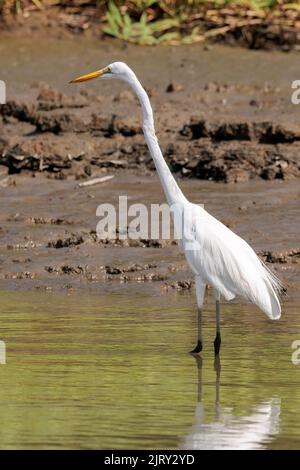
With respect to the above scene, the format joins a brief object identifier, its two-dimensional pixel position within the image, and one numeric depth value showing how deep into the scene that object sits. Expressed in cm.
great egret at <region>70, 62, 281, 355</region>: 812
